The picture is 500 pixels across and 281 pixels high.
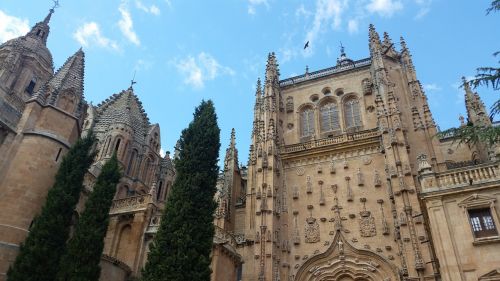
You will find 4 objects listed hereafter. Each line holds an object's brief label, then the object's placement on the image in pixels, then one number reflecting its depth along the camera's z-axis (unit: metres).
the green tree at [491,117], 11.38
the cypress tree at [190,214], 15.15
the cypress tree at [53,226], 16.28
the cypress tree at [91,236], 16.12
